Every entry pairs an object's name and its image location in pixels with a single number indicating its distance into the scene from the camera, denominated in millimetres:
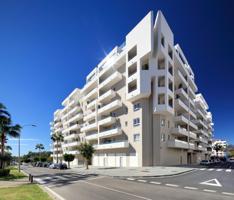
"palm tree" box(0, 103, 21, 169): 26202
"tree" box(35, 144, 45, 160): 101985
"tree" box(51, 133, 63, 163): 62727
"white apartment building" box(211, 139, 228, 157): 99412
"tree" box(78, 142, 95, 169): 31032
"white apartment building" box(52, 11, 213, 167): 28576
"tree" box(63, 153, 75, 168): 41792
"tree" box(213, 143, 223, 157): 85799
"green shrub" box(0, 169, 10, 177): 20397
